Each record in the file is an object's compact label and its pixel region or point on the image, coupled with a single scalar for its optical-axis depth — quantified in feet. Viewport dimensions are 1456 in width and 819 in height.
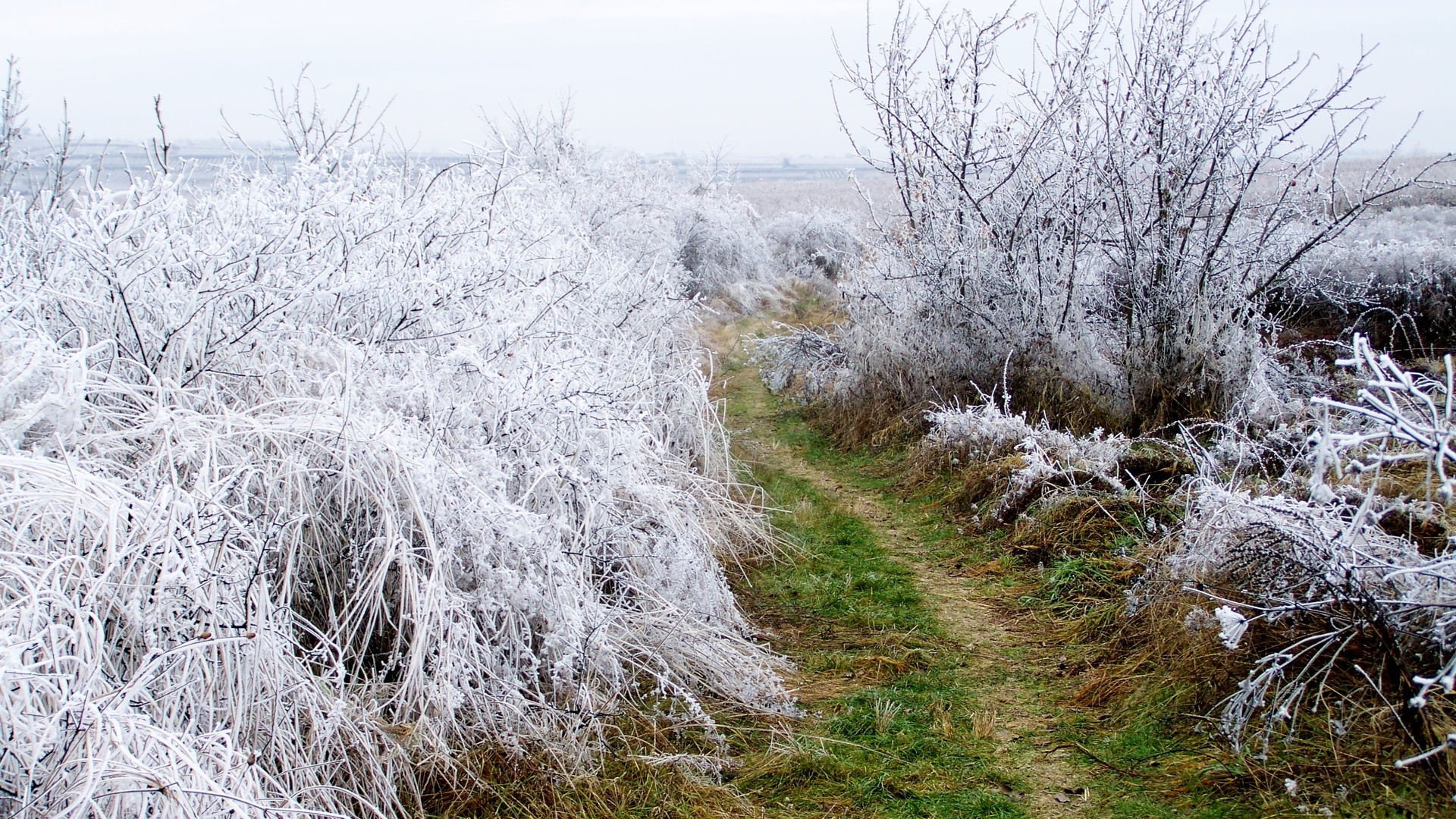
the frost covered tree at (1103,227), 23.97
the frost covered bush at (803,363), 35.47
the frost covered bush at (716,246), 65.36
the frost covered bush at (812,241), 72.54
